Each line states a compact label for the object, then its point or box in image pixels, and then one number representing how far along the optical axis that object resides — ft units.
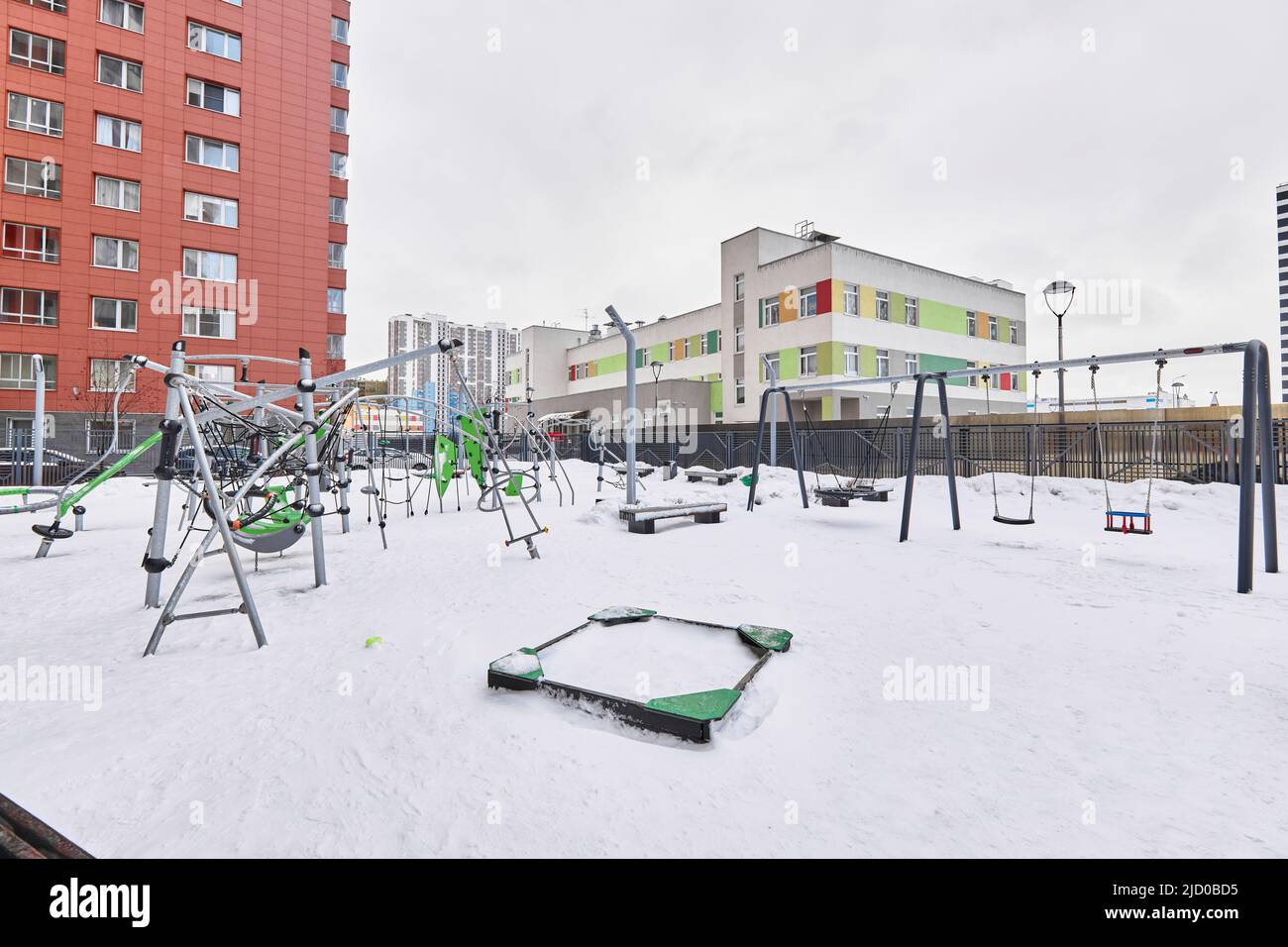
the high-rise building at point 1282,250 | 279.28
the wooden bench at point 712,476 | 54.08
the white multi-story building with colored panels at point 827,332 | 91.15
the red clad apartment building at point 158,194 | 68.39
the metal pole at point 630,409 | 32.14
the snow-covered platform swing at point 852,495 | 29.96
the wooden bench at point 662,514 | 27.41
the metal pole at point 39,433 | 30.96
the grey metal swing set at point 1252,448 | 16.08
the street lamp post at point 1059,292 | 47.80
